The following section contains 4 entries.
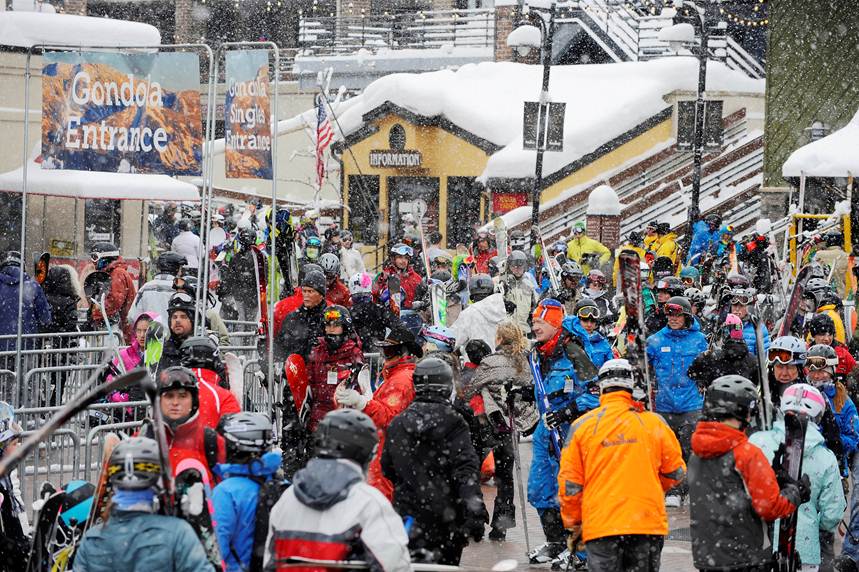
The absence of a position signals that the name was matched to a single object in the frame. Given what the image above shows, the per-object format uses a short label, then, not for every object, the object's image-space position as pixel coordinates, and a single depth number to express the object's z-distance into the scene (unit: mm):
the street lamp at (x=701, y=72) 40078
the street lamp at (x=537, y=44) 40536
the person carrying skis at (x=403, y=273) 26938
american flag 50461
